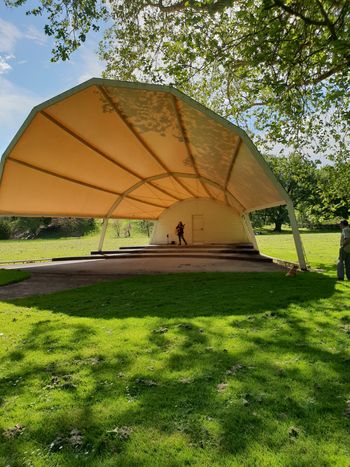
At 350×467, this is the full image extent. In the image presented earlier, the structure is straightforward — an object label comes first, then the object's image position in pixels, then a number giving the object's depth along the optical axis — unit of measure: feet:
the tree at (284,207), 243.19
